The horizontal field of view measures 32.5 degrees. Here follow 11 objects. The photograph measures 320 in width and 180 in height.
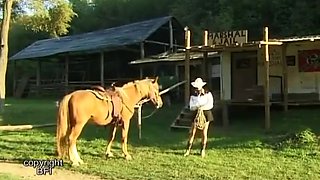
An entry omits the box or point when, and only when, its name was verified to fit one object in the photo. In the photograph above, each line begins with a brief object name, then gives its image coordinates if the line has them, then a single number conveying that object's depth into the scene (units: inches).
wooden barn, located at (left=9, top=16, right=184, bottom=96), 1232.8
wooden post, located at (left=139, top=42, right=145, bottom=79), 1165.4
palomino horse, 430.3
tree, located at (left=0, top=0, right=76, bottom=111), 904.9
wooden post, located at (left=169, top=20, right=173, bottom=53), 1271.3
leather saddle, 454.0
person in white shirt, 475.8
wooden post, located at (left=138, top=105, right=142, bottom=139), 575.5
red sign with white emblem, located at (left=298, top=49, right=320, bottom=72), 737.0
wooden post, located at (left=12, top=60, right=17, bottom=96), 1614.2
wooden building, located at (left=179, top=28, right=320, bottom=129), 653.3
